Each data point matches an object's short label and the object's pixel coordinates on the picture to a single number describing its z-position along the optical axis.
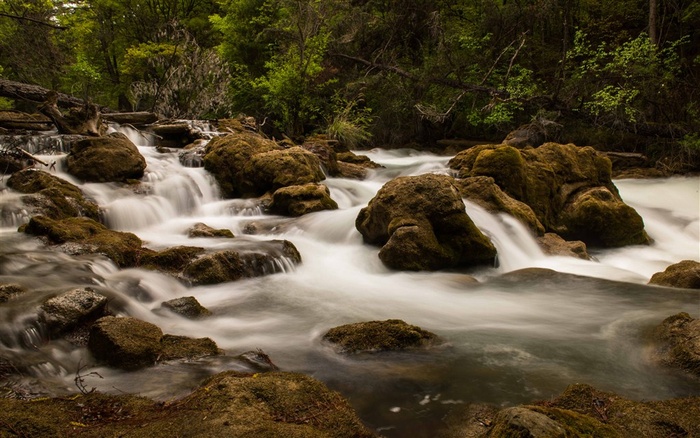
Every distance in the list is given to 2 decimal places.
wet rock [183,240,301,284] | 5.86
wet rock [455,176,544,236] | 8.70
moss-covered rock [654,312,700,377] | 3.39
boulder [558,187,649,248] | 9.27
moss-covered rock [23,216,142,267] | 5.88
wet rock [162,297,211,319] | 4.81
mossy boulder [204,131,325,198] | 10.79
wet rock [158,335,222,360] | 3.51
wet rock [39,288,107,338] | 3.60
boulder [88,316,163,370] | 3.35
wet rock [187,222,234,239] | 8.01
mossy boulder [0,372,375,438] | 2.17
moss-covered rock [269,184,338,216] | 9.82
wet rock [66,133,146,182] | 9.52
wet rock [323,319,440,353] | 3.94
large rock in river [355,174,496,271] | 6.96
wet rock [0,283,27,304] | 3.90
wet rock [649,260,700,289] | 5.85
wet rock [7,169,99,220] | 7.40
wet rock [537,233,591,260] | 8.25
